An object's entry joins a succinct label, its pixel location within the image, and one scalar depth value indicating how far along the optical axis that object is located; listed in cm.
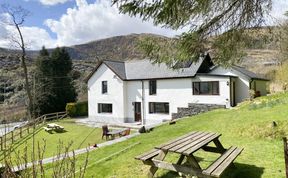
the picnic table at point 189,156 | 411
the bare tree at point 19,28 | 2349
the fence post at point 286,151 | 324
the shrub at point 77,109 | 2661
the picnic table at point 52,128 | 1802
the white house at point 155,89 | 1850
